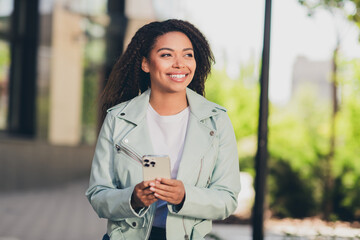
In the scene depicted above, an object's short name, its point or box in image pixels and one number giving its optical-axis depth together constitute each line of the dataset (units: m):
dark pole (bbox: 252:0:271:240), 3.33
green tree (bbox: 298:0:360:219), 7.51
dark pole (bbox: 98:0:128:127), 10.51
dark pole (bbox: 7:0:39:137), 10.56
